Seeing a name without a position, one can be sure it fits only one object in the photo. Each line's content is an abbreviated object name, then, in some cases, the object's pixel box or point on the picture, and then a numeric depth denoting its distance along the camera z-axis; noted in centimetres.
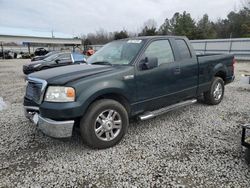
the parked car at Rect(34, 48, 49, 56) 3566
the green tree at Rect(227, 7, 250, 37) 3121
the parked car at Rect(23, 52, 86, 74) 1147
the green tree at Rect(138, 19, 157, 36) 3539
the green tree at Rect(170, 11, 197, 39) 3651
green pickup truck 298
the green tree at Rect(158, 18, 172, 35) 5009
